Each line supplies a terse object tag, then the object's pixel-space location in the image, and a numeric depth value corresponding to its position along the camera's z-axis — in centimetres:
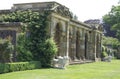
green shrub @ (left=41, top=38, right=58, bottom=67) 1763
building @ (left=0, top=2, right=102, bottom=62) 1889
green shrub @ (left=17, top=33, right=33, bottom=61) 1667
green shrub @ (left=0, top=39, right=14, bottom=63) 1478
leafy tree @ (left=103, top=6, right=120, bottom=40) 3742
